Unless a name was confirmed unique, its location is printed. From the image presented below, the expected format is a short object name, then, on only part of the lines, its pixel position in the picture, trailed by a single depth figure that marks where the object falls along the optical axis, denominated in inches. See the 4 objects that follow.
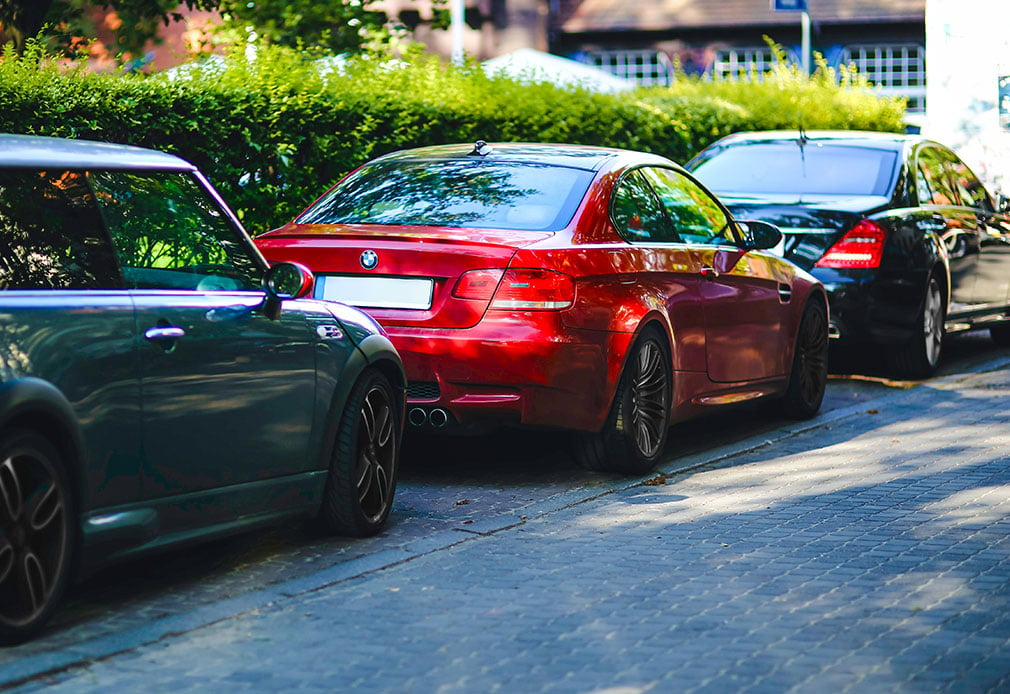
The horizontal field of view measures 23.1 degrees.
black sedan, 676.7
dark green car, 280.9
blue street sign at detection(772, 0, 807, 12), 1081.9
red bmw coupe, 436.7
